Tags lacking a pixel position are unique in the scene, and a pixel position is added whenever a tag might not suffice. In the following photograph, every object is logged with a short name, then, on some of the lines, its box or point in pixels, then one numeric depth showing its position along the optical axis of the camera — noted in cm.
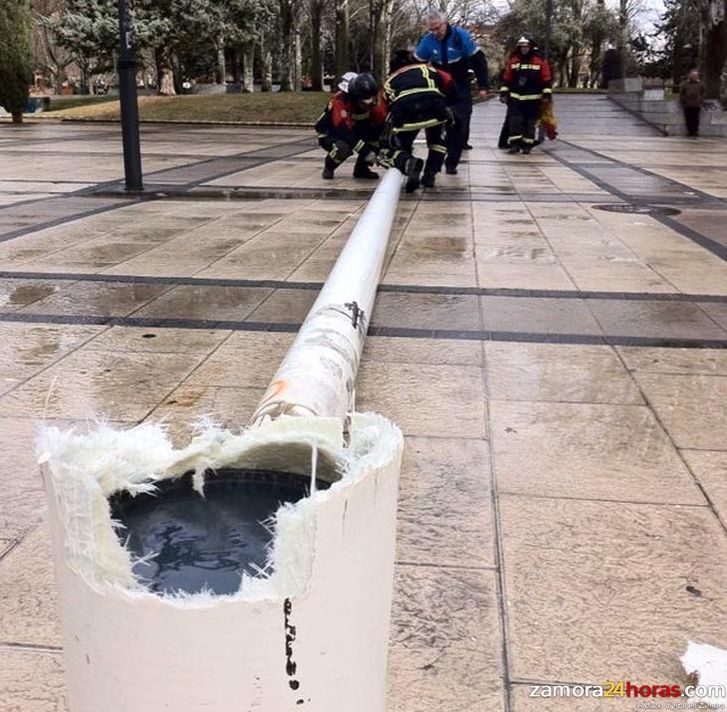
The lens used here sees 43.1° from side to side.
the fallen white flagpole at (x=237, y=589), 128
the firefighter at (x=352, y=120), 1132
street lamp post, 1023
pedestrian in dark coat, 2364
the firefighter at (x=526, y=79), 1567
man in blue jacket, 1269
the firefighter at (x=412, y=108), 1066
